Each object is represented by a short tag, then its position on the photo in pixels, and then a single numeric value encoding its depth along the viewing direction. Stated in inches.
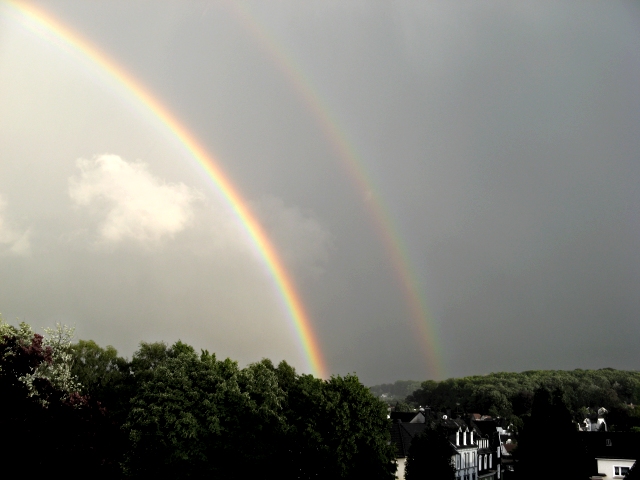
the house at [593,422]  5476.9
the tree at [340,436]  1833.2
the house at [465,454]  3245.3
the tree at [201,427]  1951.3
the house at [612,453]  2854.3
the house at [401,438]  2962.6
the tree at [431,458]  2001.7
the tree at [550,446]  1707.7
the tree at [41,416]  1400.1
